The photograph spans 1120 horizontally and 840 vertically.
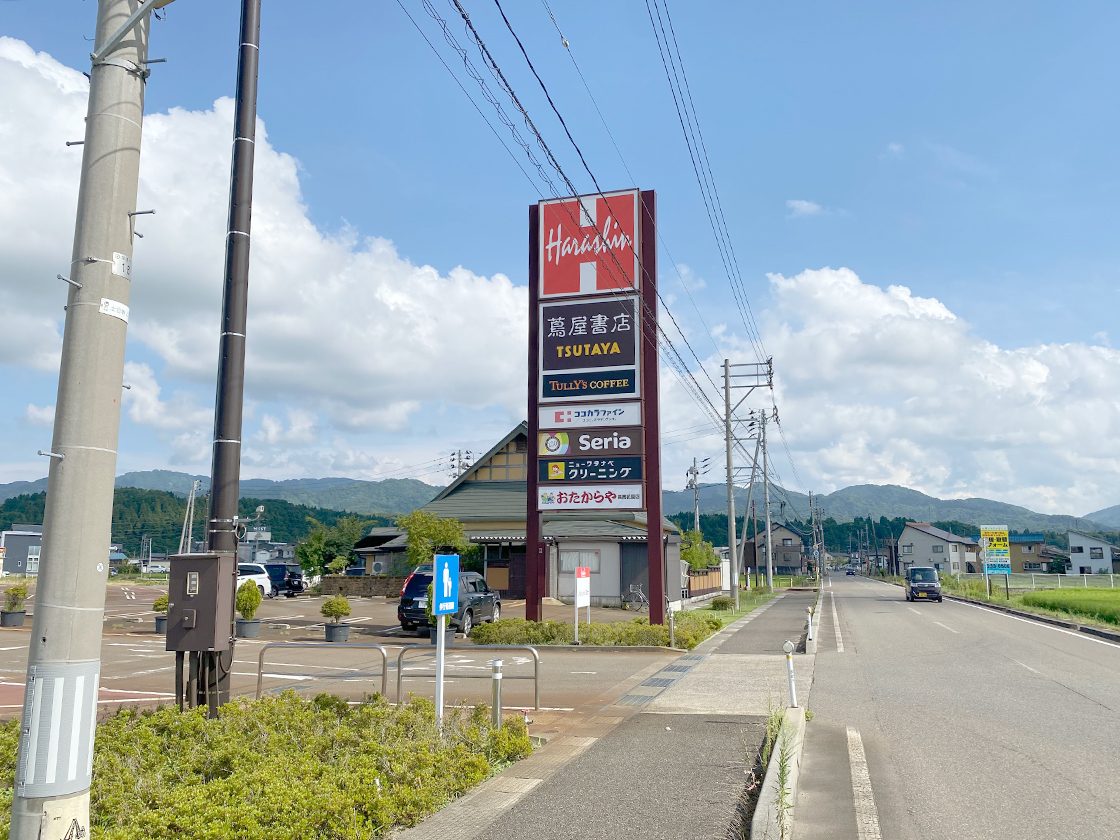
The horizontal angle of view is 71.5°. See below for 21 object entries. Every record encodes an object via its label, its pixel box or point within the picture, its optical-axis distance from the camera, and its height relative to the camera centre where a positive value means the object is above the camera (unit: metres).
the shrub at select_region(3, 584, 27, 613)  23.78 -2.18
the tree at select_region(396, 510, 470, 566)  28.06 -0.05
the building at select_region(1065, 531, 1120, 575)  104.75 -2.37
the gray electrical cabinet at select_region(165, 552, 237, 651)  7.37 -0.71
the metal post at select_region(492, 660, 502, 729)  8.22 -1.74
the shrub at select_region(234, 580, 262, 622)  21.47 -1.88
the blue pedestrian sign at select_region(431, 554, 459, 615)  8.32 -0.58
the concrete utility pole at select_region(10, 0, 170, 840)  3.86 +0.35
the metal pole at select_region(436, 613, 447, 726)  8.05 -1.42
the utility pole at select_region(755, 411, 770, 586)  51.74 +3.20
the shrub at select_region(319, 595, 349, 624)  21.98 -2.19
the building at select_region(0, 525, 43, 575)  84.88 -2.38
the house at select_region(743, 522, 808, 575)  129.00 -2.48
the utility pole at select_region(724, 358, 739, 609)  35.38 +2.64
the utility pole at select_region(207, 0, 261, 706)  7.96 +2.11
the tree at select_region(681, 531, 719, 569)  44.53 -1.06
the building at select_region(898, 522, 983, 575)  112.44 -1.90
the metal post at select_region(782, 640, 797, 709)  10.27 -1.72
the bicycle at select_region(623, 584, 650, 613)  32.81 -2.84
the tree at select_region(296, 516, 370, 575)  47.62 -0.82
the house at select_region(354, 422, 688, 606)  34.72 -0.15
